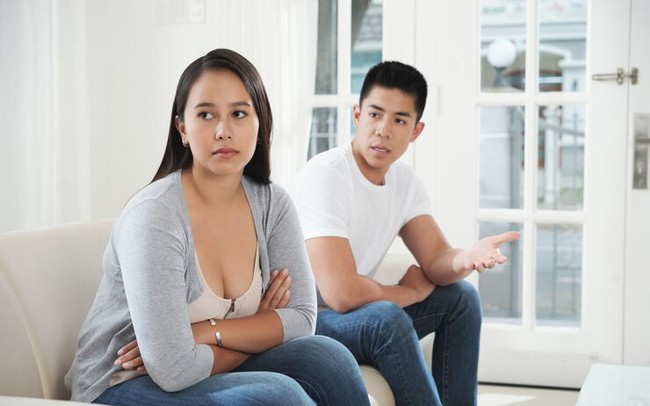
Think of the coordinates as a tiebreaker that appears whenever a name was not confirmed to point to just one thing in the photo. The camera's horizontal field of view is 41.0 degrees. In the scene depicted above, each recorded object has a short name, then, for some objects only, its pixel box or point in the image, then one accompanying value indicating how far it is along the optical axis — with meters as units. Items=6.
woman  1.54
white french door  3.23
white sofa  1.59
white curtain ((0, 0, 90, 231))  3.44
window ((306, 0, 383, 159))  3.49
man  2.06
